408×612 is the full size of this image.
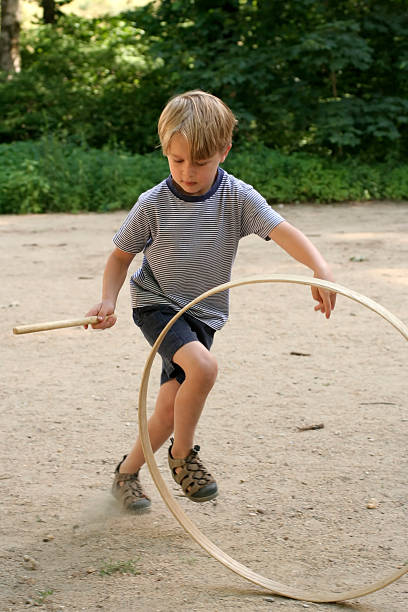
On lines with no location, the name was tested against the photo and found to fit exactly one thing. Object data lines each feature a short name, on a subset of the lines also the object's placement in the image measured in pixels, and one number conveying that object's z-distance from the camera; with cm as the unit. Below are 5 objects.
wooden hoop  216
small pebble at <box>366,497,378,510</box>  292
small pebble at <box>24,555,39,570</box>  250
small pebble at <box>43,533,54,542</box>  269
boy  252
